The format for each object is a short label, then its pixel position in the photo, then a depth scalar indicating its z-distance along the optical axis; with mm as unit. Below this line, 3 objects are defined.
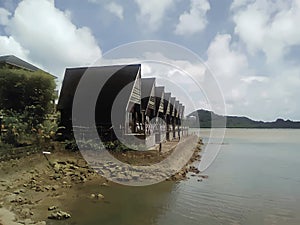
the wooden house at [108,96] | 15997
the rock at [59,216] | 7226
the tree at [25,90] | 14929
